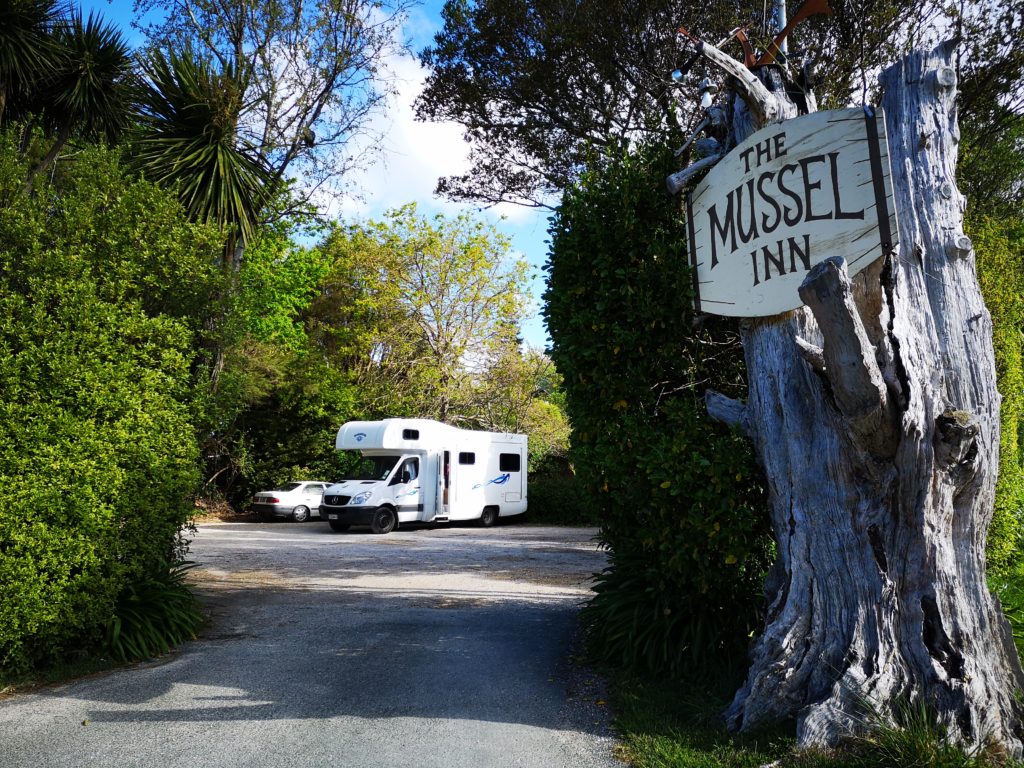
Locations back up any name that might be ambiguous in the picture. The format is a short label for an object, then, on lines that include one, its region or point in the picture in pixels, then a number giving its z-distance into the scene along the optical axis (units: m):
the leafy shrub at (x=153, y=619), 6.11
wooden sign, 4.02
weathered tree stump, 3.71
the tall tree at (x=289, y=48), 15.02
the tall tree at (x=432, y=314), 23.94
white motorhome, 17.72
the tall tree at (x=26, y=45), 9.47
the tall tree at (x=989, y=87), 8.16
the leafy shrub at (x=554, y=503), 22.83
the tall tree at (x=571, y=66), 8.55
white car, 21.78
